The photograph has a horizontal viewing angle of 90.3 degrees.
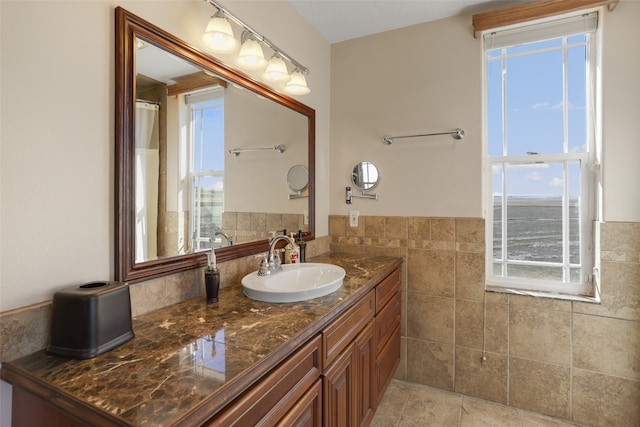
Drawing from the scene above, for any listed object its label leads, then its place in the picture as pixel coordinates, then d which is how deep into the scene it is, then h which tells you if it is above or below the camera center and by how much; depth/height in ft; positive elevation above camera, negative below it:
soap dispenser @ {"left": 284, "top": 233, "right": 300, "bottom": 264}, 6.08 -0.82
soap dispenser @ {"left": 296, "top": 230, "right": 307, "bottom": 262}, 6.68 -0.73
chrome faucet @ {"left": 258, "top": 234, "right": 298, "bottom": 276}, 5.07 -0.85
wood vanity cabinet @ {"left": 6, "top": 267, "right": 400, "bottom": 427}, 2.48 -1.83
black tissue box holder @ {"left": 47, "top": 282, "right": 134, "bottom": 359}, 2.71 -0.96
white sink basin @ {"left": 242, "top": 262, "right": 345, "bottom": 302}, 4.16 -1.08
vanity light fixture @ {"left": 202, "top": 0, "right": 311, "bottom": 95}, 4.39 +2.54
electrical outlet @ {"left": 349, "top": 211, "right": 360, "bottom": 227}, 7.99 -0.16
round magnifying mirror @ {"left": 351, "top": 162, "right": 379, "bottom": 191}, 7.82 +0.89
